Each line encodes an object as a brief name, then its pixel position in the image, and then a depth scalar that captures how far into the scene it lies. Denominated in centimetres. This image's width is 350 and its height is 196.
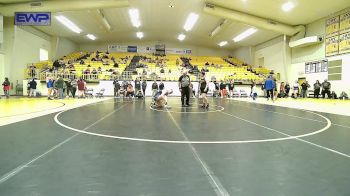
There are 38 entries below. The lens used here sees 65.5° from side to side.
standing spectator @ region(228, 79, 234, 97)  2776
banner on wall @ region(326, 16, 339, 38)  2287
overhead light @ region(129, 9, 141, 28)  2656
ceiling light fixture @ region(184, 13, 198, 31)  2794
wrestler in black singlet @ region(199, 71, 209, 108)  1247
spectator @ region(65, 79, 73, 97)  2272
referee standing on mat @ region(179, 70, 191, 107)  1294
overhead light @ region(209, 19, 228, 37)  2873
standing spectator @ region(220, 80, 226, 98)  2633
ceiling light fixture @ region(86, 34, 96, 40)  3501
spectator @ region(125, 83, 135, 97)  2195
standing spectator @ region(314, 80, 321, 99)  2403
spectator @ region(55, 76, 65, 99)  1994
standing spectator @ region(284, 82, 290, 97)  2734
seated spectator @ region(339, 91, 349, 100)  2206
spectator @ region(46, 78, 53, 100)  1976
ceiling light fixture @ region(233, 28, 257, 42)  3063
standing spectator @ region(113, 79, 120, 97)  2408
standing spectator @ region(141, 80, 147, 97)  2441
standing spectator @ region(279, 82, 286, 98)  2647
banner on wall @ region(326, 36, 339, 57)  2305
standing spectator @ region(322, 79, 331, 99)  2325
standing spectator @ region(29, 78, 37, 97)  2194
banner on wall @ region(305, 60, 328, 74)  2461
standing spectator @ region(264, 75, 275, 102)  1928
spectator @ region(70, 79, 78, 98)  2195
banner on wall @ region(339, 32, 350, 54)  2175
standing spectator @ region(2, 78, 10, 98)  2130
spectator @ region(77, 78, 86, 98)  2140
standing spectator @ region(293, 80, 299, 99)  2384
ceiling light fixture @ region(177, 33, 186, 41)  3671
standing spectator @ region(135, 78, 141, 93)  2373
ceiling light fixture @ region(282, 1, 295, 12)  2136
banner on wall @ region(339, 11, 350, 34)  2155
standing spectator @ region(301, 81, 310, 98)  2531
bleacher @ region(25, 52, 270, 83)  2692
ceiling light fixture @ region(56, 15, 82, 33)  2613
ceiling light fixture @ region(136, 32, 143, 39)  3616
